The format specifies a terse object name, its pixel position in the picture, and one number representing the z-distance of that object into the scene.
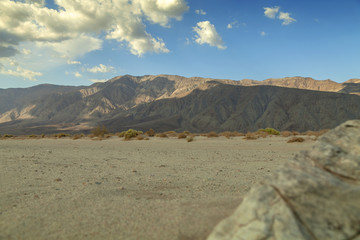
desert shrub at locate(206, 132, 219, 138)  20.92
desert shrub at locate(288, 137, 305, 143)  15.29
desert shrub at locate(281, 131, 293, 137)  19.84
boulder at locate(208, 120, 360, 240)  2.02
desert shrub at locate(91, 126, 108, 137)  25.28
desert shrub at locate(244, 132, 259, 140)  18.45
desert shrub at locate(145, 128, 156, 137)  24.49
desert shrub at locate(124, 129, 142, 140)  21.09
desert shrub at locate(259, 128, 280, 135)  23.73
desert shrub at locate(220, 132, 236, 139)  21.02
